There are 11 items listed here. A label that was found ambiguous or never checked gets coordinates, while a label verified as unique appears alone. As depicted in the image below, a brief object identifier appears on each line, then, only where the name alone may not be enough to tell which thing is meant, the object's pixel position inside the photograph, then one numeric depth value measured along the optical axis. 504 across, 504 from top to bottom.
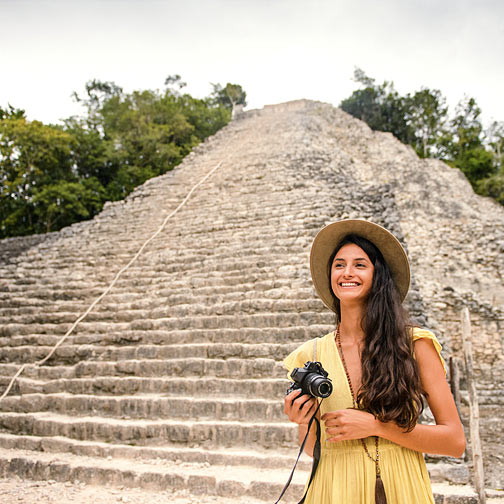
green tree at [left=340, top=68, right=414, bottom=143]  25.36
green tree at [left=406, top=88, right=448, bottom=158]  25.11
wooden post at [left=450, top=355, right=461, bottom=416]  3.99
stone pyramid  3.81
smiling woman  1.28
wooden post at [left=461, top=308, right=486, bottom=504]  3.04
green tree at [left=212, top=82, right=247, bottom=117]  31.25
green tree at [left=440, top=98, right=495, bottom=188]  20.56
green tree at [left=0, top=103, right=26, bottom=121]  15.95
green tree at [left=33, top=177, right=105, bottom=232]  13.90
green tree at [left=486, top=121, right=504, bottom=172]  23.14
